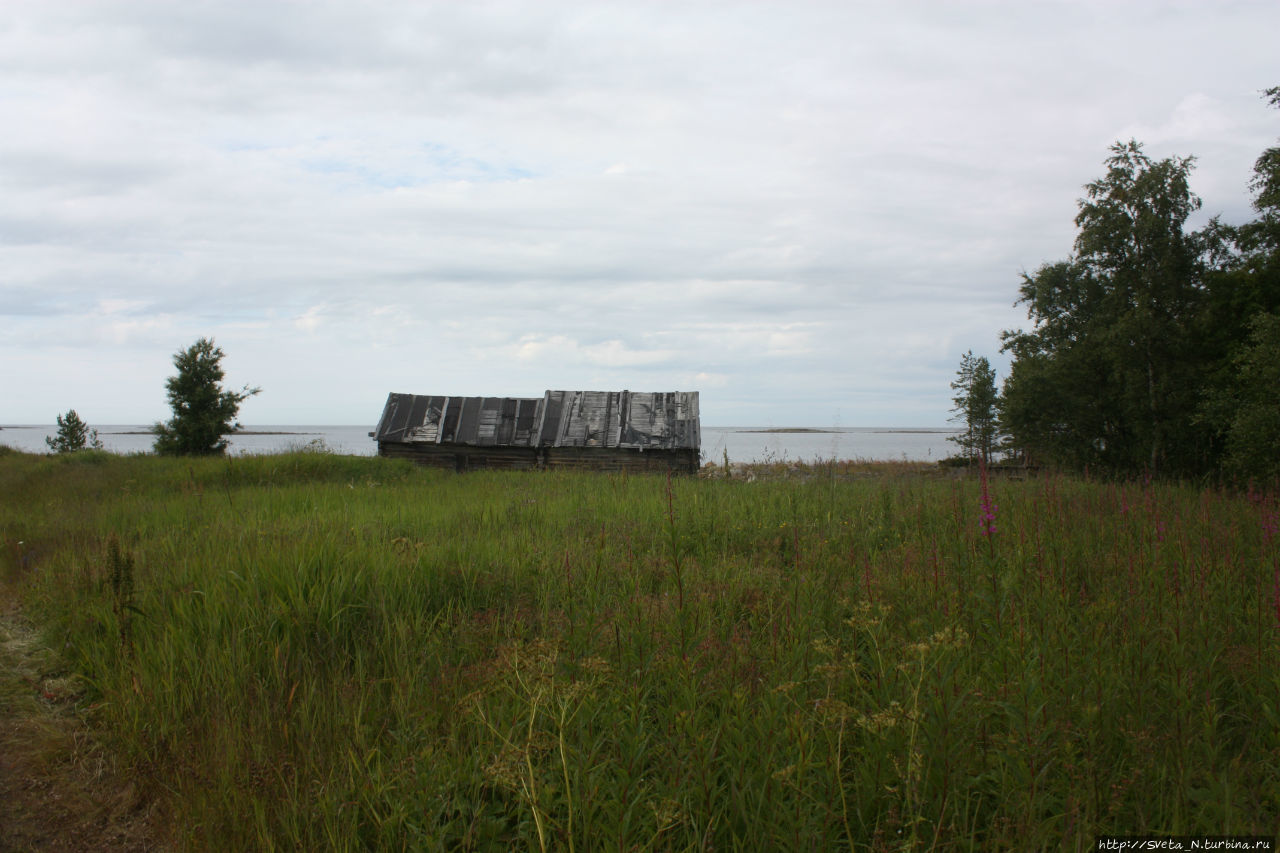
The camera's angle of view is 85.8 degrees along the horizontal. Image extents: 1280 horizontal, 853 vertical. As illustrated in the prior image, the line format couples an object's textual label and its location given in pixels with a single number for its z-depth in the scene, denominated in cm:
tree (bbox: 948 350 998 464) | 4294
